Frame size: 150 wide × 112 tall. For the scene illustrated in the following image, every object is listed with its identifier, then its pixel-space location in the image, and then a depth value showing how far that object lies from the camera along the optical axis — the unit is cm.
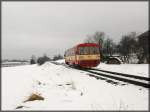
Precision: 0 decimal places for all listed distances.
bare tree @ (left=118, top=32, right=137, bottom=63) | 2140
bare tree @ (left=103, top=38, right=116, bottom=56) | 2995
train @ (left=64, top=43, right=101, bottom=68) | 1298
